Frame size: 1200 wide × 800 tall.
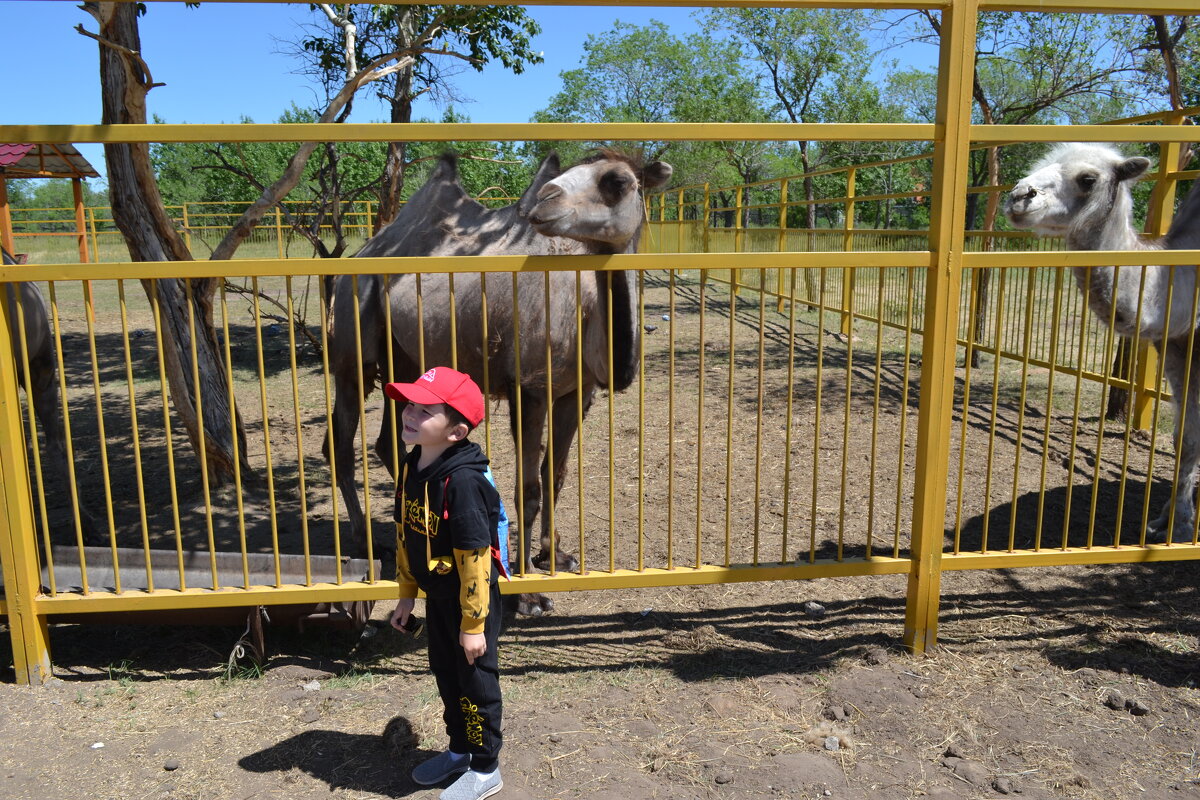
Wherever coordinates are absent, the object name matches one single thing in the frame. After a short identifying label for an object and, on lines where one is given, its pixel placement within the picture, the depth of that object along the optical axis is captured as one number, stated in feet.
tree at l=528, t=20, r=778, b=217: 108.37
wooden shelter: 37.40
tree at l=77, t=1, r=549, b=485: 15.72
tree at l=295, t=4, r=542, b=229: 28.02
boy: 8.30
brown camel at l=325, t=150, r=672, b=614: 12.83
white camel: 15.33
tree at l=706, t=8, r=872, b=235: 93.71
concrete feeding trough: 11.62
